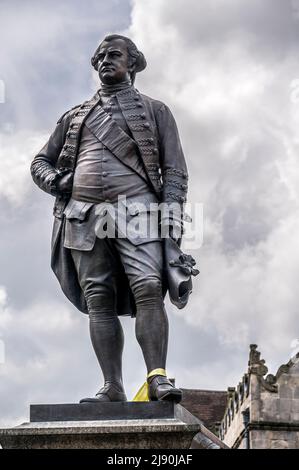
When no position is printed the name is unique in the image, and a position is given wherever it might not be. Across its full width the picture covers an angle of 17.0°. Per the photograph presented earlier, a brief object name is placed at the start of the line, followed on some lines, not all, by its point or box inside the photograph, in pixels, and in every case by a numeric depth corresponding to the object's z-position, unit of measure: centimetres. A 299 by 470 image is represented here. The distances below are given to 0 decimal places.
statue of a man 859
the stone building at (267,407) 3991
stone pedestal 772
